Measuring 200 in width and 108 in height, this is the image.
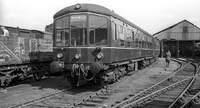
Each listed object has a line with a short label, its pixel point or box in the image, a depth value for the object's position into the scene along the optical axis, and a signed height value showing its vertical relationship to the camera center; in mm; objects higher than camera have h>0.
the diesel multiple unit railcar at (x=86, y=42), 10727 +295
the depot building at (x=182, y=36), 50469 +2465
